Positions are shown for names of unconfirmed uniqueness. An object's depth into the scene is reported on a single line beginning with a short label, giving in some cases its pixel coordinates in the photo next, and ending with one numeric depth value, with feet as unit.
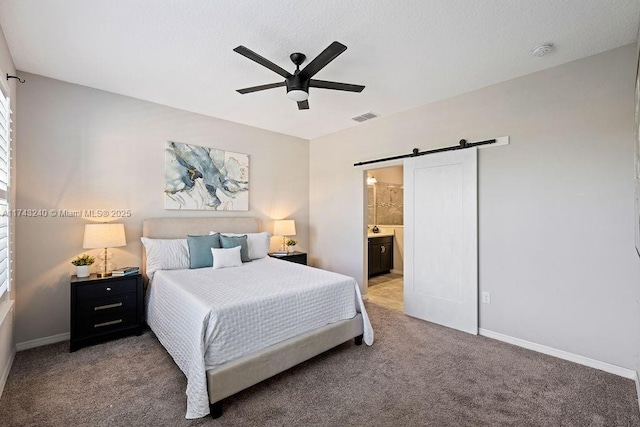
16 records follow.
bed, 6.30
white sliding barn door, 10.59
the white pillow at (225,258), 11.15
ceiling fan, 6.72
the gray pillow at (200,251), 11.16
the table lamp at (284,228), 14.97
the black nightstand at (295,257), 14.40
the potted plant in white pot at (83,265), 9.51
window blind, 7.16
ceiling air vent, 13.16
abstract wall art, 12.29
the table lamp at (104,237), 9.52
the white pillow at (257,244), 13.05
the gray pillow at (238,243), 12.05
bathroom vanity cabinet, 19.05
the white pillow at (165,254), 10.65
